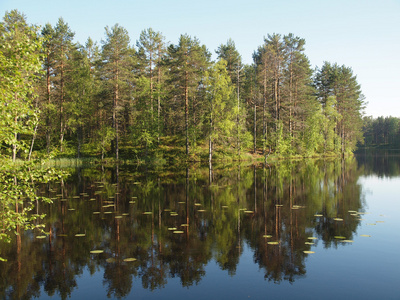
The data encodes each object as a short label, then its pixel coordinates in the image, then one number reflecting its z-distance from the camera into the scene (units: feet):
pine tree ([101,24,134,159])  133.69
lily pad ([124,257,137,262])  24.12
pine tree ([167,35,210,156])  135.85
